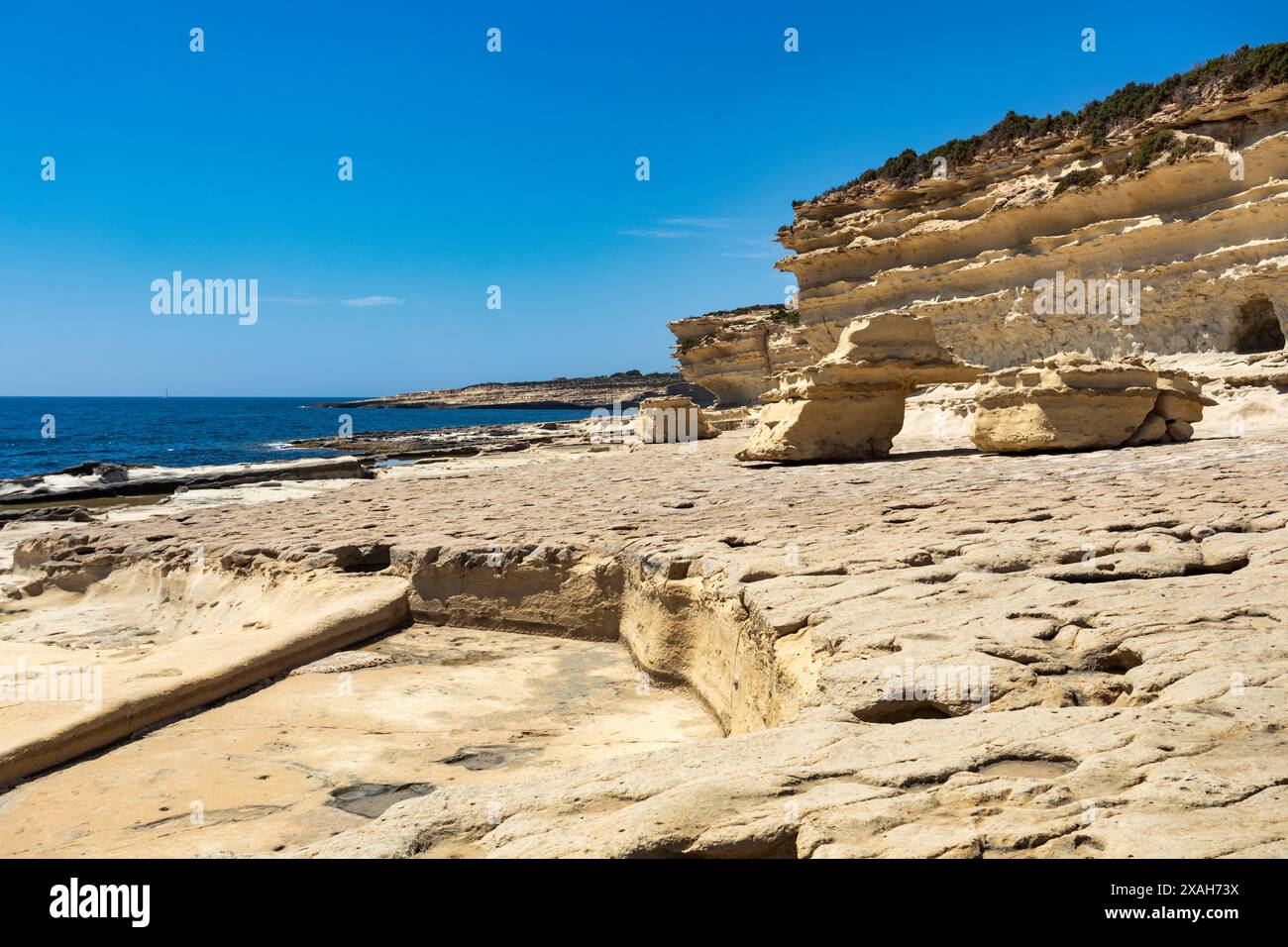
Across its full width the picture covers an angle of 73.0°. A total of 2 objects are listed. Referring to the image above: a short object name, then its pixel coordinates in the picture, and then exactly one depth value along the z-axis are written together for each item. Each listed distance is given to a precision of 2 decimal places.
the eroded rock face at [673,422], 21.95
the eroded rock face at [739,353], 33.56
